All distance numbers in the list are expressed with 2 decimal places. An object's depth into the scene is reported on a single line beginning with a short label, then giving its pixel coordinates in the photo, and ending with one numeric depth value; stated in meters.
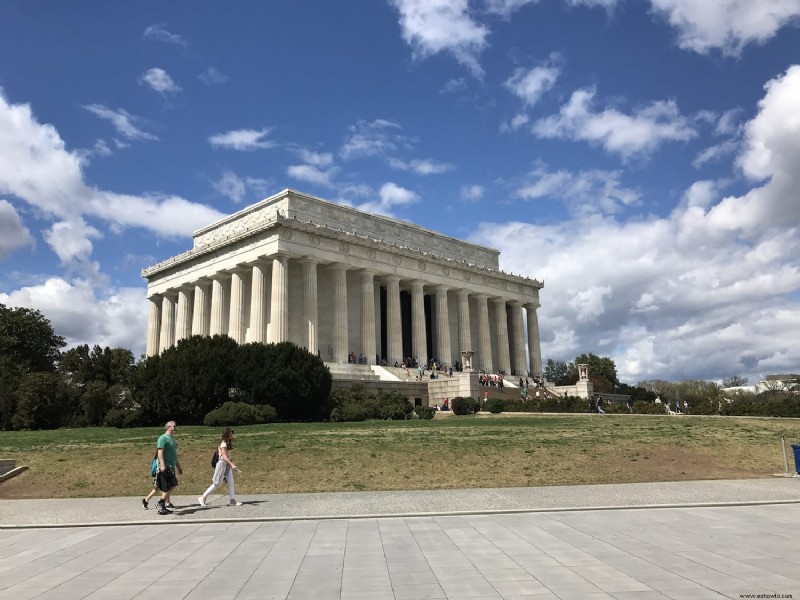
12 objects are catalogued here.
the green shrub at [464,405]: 44.97
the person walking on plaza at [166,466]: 14.26
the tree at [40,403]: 42.88
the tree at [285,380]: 37.91
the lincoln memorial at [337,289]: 57.66
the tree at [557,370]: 120.81
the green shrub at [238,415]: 33.72
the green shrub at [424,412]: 41.59
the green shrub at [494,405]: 45.88
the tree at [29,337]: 71.12
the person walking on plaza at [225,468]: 14.91
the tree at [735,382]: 131.45
